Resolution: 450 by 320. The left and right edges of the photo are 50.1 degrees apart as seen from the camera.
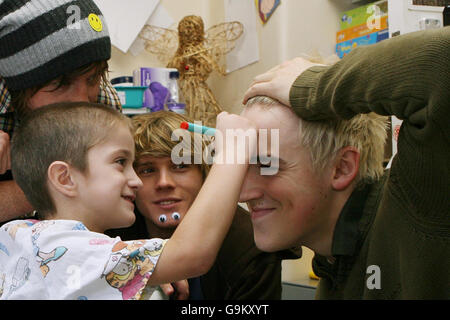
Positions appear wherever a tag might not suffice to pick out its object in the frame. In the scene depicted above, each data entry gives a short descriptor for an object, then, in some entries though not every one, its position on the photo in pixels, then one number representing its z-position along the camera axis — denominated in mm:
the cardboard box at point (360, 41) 1715
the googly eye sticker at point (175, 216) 1249
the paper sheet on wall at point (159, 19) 2430
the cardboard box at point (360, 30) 1729
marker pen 904
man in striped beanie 1010
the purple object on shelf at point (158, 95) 2092
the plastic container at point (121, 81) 2040
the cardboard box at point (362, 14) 1766
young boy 753
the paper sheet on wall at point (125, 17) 2334
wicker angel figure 2188
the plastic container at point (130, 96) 2008
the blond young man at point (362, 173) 609
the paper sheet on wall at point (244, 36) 2229
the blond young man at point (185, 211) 1195
